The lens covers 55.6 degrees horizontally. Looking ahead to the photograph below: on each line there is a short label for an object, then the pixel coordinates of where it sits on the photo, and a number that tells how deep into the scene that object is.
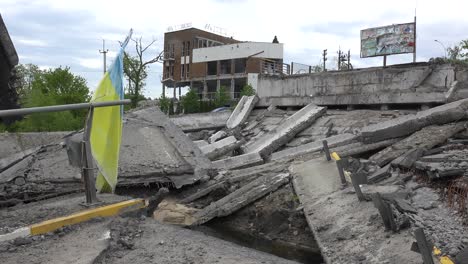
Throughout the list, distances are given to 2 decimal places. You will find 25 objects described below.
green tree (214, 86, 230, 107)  30.72
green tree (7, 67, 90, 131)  15.60
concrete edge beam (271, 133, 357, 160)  10.13
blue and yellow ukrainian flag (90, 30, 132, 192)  5.16
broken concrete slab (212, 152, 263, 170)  10.28
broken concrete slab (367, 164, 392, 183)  6.68
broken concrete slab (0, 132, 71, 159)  9.68
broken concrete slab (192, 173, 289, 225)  7.87
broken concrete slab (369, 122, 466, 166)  7.90
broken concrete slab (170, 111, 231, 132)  15.11
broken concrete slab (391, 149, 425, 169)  6.79
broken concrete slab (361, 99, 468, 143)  9.03
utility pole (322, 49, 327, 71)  40.39
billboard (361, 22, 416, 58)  23.44
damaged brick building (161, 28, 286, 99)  42.53
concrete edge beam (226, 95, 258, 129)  14.95
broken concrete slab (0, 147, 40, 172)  8.39
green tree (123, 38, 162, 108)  32.66
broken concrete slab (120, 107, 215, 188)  8.51
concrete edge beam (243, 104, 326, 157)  11.55
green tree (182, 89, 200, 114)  30.55
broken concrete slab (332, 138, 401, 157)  9.23
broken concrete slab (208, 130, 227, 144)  13.21
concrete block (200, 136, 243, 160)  11.44
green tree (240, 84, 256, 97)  30.81
